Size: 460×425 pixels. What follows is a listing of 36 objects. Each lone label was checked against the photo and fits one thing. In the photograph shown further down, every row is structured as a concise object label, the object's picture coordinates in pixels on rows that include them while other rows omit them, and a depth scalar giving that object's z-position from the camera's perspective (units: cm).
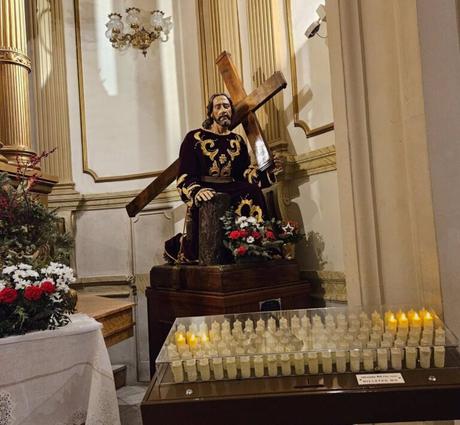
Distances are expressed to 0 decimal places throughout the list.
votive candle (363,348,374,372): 135
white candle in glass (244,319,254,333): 161
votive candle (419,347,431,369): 134
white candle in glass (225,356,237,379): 134
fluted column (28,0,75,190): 596
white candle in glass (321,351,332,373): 135
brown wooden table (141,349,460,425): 121
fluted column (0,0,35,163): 479
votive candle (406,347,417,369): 134
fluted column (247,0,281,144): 475
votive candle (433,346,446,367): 133
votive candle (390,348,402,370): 135
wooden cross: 411
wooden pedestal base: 343
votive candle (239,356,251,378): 134
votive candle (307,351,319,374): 135
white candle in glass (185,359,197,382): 133
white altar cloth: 219
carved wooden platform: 310
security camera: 394
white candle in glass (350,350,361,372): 135
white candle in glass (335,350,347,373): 135
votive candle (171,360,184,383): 132
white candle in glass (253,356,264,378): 134
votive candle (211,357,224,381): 134
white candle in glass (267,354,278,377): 135
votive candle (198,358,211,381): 134
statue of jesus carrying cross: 394
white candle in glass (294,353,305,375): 135
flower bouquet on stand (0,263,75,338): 227
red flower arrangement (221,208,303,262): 358
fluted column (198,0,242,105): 530
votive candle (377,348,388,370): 134
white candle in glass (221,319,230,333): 159
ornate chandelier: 562
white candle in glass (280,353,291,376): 135
